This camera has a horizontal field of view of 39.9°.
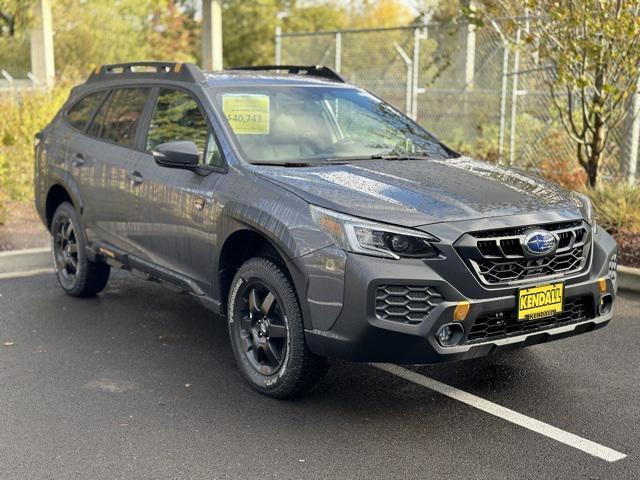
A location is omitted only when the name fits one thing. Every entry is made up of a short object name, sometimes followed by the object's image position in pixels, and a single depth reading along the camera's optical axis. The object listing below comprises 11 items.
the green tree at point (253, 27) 37.25
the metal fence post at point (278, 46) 15.81
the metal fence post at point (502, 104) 11.59
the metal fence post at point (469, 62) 14.50
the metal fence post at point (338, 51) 14.95
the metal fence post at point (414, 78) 13.42
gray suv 4.27
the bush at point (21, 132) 11.32
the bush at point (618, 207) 8.34
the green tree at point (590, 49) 8.20
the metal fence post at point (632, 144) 9.97
